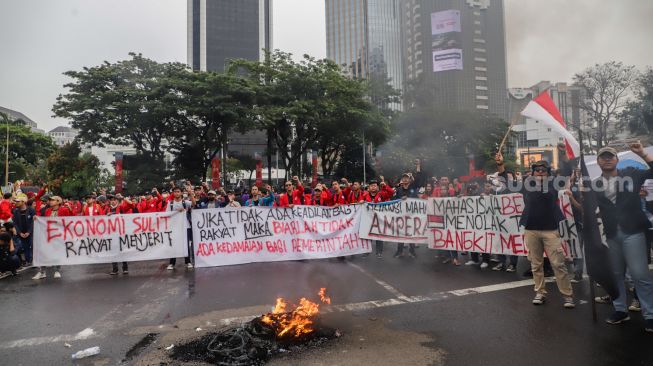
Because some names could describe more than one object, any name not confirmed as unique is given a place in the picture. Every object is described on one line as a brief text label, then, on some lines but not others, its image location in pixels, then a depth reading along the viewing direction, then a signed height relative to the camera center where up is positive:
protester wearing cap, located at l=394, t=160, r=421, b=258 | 9.51 +0.05
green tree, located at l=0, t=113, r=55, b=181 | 46.38 +6.26
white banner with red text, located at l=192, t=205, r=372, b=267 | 8.79 -0.80
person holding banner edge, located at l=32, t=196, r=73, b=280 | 8.75 -0.16
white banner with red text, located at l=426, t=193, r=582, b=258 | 7.14 -0.65
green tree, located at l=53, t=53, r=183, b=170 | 24.84 +5.78
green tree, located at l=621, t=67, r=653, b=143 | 31.70 +6.03
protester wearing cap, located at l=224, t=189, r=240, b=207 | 9.46 -0.11
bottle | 4.12 -1.48
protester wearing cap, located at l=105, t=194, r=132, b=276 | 8.51 -0.18
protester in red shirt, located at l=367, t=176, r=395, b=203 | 10.21 +0.02
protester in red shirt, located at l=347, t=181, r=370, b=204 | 10.23 -0.02
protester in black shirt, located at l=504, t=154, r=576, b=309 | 5.36 -0.50
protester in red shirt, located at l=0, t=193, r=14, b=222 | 9.80 -0.17
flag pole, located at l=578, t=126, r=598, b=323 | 4.71 -1.03
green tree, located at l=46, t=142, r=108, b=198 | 37.38 +2.76
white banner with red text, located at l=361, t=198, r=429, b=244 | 9.14 -0.61
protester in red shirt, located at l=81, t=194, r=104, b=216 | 9.35 -0.19
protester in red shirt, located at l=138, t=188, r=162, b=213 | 9.50 -0.13
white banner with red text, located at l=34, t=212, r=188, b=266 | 8.54 -0.77
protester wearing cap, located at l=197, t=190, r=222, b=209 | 9.71 -0.09
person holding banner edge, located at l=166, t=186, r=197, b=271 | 8.93 -0.18
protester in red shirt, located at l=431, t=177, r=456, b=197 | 9.33 +0.08
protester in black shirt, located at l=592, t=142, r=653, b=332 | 4.45 -0.40
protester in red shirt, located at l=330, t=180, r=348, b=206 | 9.98 -0.07
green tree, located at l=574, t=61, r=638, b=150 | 33.94 +8.05
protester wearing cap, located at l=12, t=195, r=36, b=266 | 9.50 -0.42
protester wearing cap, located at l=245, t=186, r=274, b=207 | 9.61 -0.07
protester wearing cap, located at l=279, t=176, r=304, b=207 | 9.33 +0.02
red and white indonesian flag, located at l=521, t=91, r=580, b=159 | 5.82 +1.07
